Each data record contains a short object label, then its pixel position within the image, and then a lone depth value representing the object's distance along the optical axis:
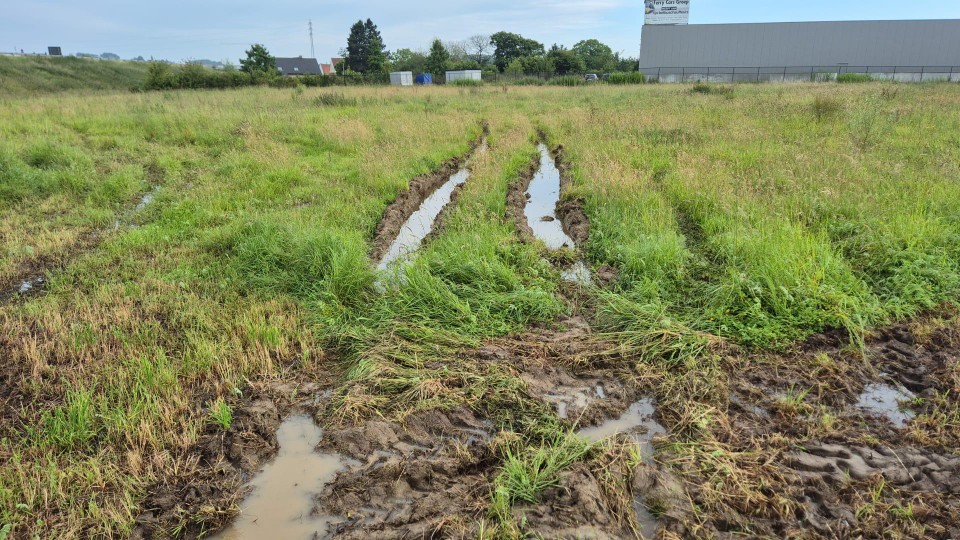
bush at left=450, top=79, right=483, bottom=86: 39.28
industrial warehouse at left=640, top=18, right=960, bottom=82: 49.22
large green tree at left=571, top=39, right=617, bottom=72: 81.59
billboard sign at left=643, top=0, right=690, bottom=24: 55.04
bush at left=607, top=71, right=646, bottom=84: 44.78
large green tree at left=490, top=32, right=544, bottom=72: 80.38
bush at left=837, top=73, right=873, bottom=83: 38.03
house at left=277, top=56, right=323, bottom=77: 78.87
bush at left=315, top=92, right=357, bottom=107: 21.70
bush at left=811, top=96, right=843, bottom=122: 14.76
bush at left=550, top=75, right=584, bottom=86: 42.02
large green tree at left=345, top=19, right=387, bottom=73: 74.31
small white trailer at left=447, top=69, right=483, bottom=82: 53.16
